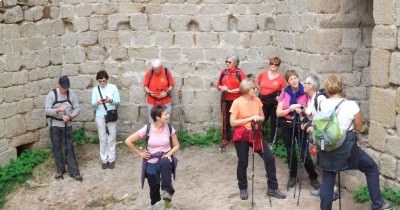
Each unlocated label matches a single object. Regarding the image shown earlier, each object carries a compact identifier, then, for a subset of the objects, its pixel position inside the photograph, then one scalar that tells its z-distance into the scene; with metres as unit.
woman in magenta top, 7.52
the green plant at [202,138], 10.46
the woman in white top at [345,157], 6.26
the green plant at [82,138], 10.67
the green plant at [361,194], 7.18
